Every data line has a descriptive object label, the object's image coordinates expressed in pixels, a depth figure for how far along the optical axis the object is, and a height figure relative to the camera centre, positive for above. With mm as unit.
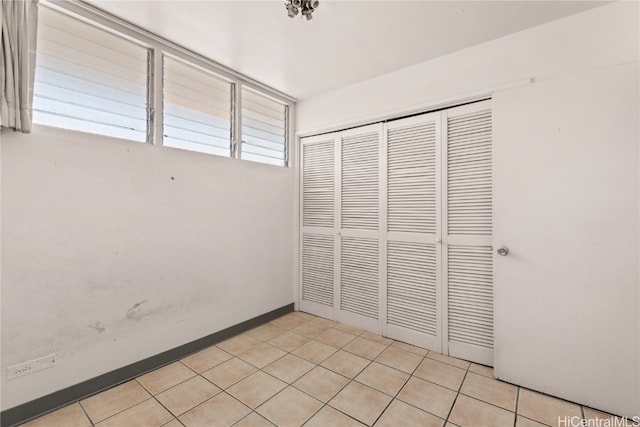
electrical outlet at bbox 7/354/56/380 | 1617 -940
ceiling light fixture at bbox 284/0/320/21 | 1611 +1212
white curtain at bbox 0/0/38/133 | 1528 +813
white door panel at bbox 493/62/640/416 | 1676 -131
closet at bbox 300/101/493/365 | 2330 -138
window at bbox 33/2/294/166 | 1832 +1002
